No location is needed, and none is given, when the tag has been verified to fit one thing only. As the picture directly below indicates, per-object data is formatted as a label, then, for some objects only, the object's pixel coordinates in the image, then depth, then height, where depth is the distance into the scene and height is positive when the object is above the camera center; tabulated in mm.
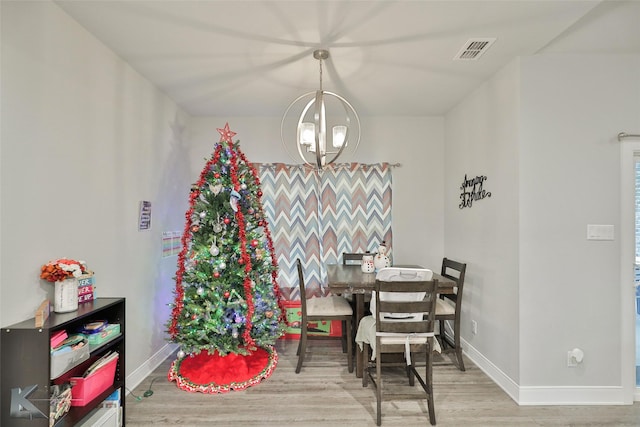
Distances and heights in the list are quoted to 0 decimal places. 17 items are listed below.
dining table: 2703 -575
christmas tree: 2654 -585
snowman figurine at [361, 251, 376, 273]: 3203 -468
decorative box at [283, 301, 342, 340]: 3658 -1220
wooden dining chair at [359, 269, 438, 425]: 2236 -763
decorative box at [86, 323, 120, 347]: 1853 -698
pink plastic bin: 1827 -980
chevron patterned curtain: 3891 +37
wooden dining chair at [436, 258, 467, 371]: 2932 -850
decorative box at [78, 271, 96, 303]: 1937 -437
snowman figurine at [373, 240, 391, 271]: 3268 -419
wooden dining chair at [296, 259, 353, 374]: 2910 -889
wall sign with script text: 2984 +258
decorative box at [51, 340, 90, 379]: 1580 -726
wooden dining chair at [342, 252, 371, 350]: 3165 -546
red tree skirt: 2611 -1296
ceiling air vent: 2256 +1218
